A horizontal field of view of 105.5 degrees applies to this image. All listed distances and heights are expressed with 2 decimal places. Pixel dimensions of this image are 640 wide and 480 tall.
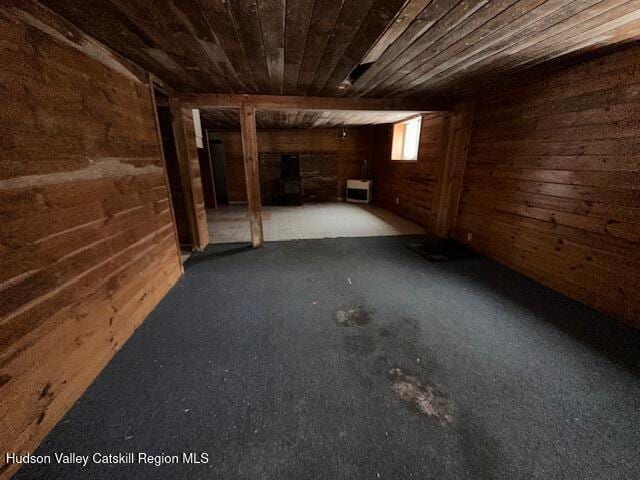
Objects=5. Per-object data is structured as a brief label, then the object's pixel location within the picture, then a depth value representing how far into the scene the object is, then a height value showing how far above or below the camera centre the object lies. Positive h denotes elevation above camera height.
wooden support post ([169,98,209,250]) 3.16 -0.09
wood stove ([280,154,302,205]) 7.18 -0.47
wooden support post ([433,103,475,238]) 3.61 -0.06
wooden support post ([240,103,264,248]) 3.28 -0.08
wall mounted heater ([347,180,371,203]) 7.29 -0.80
